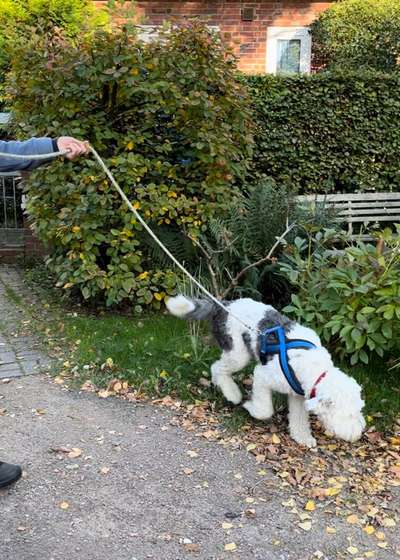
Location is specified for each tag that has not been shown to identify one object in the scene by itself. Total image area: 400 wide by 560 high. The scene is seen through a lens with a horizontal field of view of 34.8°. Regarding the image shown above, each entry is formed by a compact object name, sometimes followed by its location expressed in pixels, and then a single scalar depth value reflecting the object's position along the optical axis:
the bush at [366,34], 11.05
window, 12.62
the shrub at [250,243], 5.79
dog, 3.35
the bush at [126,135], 5.58
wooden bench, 7.53
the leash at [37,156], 3.34
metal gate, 8.24
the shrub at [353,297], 4.22
